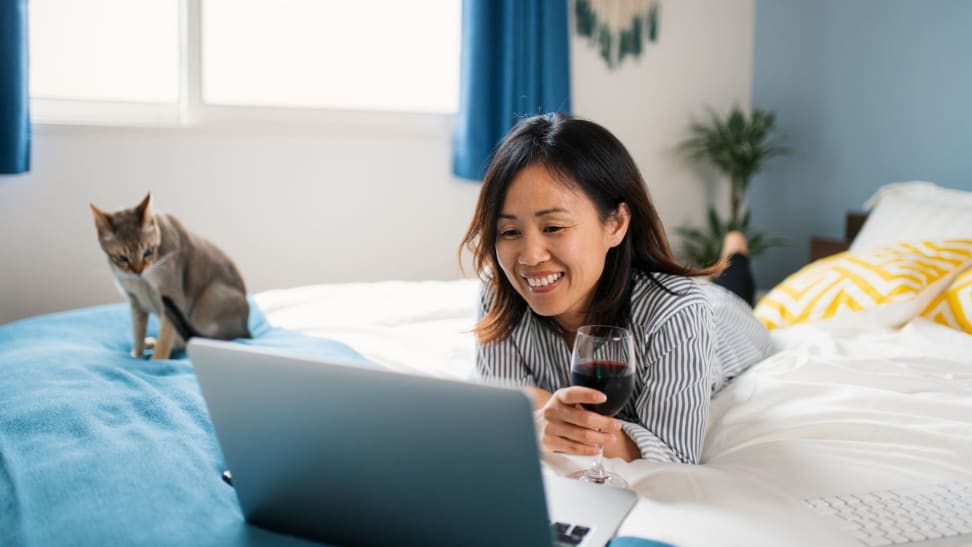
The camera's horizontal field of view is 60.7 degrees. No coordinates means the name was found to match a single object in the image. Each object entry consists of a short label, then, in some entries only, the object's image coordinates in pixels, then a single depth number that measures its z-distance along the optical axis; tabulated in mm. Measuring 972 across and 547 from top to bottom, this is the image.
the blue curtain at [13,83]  2639
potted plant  3922
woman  1276
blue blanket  937
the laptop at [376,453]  723
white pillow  2404
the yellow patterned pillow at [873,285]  2088
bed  982
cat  1910
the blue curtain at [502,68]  3533
